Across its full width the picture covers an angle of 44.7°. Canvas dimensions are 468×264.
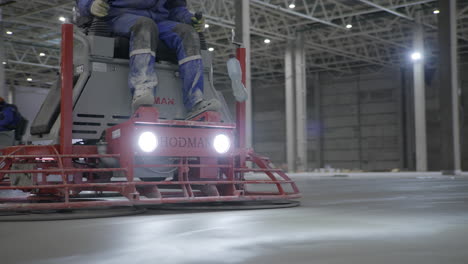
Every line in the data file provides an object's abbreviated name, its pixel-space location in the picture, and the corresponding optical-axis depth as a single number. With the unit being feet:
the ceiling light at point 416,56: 109.29
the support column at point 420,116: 108.58
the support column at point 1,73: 63.91
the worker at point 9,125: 31.96
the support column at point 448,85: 71.46
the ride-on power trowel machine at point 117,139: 18.83
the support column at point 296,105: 115.24
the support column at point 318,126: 157.99
